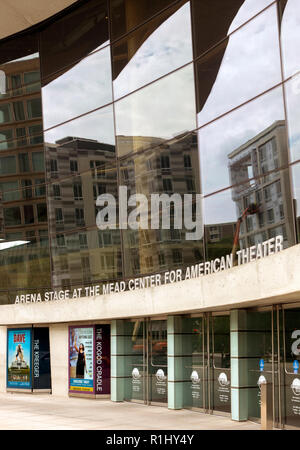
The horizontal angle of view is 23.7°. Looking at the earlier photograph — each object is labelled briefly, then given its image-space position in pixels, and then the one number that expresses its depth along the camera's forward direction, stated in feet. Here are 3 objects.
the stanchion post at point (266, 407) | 44.68
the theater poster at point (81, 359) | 85.05
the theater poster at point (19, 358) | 96.07
